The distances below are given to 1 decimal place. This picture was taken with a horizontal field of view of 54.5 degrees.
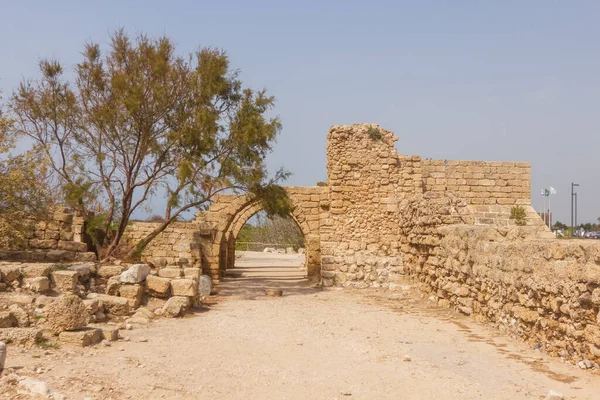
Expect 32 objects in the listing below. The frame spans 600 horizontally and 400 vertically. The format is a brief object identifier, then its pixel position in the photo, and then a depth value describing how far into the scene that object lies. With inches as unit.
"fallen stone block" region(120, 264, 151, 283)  410.9
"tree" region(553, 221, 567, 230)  2289.6
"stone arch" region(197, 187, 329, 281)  687.1
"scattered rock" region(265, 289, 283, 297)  549.3
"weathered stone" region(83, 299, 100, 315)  334.4
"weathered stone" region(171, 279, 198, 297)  422.6
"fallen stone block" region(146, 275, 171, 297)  419.8
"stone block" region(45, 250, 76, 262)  526.0
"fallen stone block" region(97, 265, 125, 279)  426.3
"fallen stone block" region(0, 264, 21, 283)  360.4
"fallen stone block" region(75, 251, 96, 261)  532.4
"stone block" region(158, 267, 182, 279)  456.4
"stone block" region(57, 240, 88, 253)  570.3
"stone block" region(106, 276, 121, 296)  401.4
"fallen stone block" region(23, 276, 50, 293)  358.3
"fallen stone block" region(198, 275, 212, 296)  530.7
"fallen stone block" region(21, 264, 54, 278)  371.6
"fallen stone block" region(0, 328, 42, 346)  251.4
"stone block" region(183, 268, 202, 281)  469.5
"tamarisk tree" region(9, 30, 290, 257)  541.0
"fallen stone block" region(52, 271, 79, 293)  374.3
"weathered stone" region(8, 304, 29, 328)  285.7
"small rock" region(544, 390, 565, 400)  197.0
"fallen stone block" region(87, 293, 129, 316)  361.7
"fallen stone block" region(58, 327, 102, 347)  264.1
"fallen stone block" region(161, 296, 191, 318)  386.3
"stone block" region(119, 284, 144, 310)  395.9
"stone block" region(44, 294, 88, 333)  273.4
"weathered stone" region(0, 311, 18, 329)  275.2
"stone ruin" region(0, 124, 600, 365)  291.7
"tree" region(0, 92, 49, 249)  460.4
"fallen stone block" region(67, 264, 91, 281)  405.4
